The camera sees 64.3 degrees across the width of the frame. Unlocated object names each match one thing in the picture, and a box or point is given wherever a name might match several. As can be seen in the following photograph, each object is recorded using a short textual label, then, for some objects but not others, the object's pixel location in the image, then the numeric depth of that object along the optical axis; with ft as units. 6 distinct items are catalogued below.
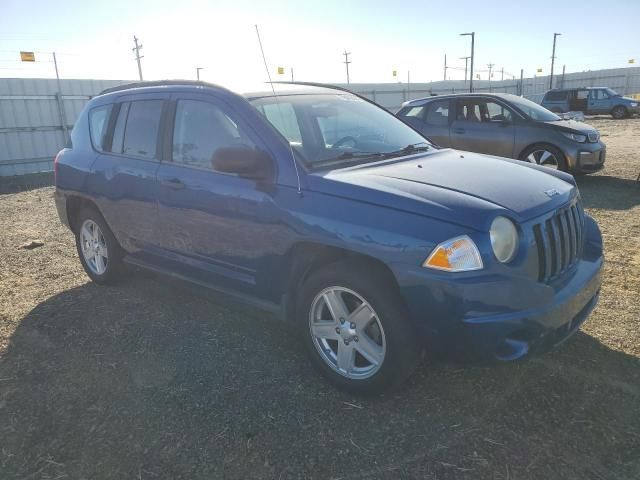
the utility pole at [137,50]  104.47
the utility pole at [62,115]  50.42
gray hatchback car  28.35
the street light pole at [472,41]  127.03
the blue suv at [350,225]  8.30
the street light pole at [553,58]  153.04
